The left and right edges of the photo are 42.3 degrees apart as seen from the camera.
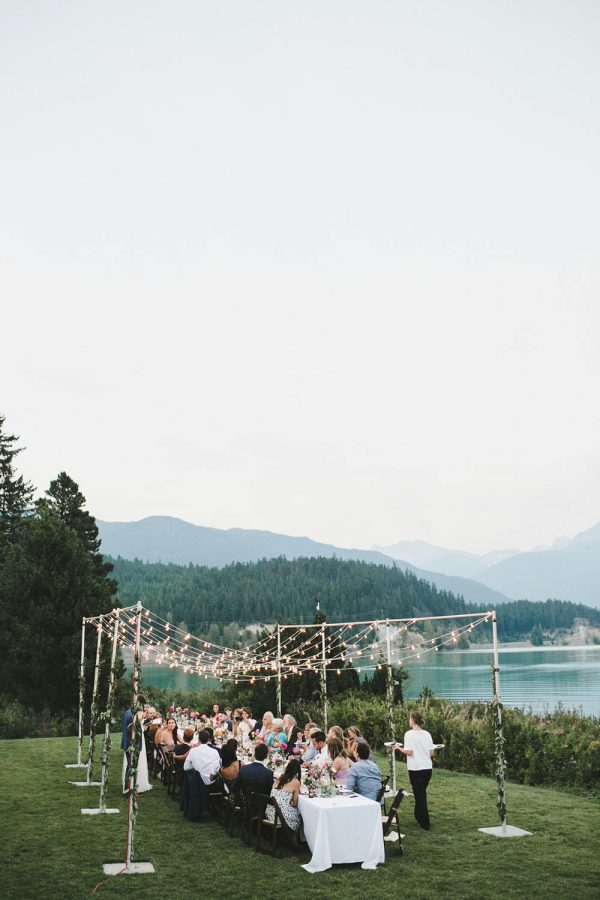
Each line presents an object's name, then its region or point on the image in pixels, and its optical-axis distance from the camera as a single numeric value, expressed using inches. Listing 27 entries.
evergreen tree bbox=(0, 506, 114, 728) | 1202.0
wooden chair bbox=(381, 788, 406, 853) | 405.1
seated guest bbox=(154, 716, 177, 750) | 614.1
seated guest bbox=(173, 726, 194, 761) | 557.0
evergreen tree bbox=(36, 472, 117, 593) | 1569.9
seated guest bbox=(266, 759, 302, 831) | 402.9
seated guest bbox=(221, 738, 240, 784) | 490.0
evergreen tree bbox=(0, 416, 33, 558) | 1680.6
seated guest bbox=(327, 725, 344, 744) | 485.2
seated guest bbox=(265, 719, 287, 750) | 547.2
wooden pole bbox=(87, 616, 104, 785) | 547.3
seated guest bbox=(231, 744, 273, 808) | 422.9
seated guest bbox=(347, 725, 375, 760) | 460.3
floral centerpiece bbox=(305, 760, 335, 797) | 394.0
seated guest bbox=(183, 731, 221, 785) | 488.1
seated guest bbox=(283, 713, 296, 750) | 599.5
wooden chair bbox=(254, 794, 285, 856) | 401.1
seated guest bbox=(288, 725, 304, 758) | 562.6
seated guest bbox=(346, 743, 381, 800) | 408.2
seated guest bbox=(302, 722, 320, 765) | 500.4
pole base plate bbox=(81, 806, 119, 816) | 495.2
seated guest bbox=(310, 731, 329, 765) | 498.6
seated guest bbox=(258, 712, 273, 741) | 605.9
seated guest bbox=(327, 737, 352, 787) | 421.7
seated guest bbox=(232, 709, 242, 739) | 682.4
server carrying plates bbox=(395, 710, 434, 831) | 451.8
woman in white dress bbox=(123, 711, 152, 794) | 584.5
